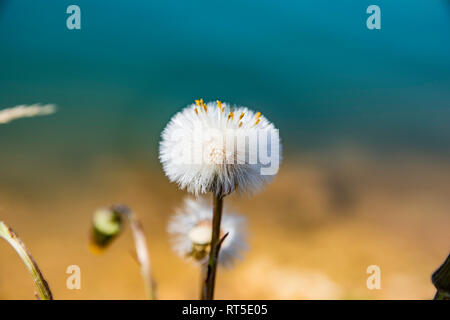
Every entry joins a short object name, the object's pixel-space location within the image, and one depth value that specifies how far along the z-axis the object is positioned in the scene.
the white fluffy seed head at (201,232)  0.23
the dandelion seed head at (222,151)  0.21
